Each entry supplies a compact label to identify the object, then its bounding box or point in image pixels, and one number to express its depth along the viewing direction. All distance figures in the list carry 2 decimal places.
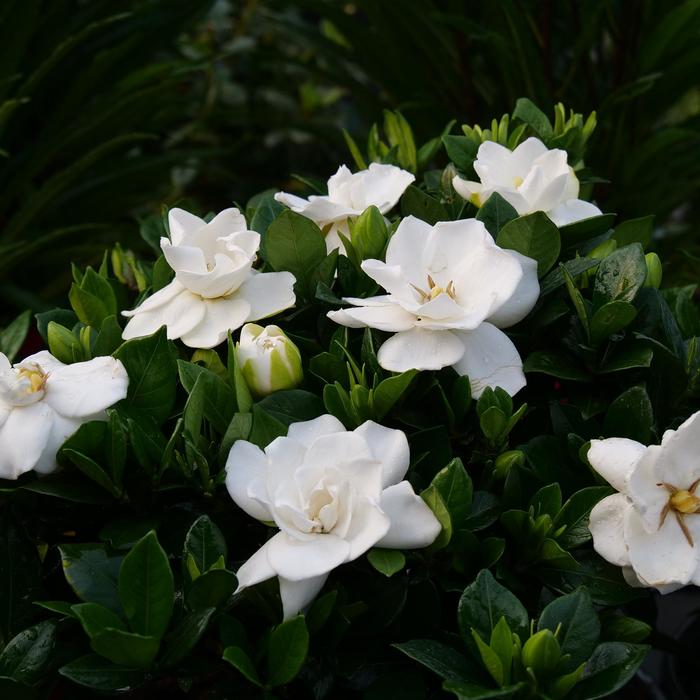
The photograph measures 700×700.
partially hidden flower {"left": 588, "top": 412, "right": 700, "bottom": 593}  0.55
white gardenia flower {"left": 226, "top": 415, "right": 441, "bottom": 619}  0.54
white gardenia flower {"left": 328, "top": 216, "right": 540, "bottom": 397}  0.62
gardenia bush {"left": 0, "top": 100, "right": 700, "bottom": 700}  0.55
